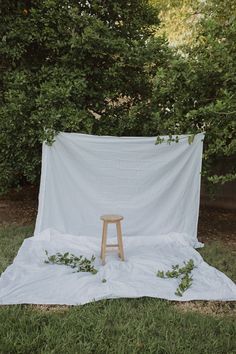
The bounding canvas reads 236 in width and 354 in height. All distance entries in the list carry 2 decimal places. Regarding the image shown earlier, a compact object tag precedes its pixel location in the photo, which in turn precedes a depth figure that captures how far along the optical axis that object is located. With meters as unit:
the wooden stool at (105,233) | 4.38
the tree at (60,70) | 5.15
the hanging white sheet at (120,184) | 5.03
